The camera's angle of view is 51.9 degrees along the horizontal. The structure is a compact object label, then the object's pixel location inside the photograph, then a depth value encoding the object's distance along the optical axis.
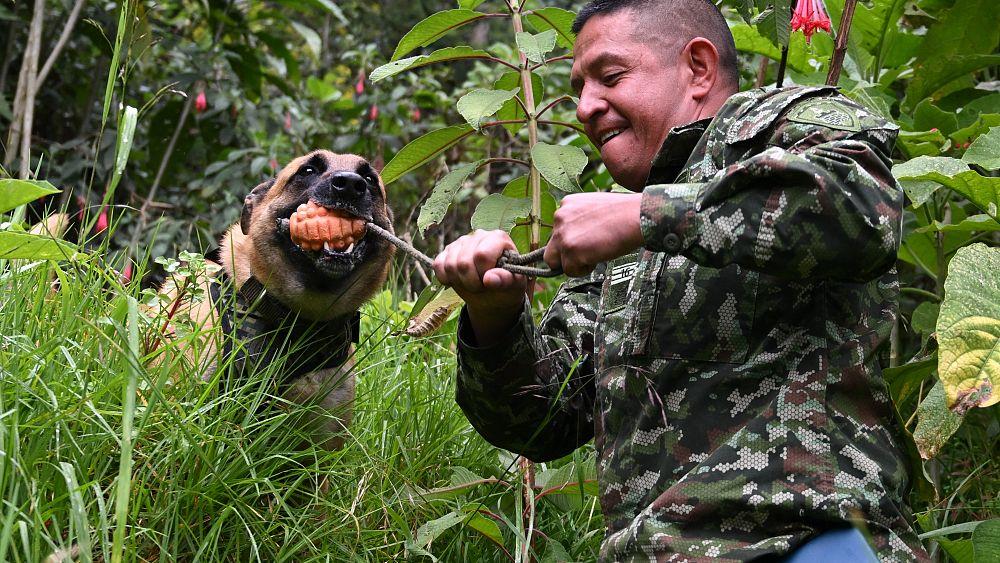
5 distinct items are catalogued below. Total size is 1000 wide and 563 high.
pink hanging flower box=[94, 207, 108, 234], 3.36
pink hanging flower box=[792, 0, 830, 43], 2.57
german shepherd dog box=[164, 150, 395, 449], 3.10
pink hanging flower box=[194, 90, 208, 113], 5.73
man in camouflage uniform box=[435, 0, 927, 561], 1.88
